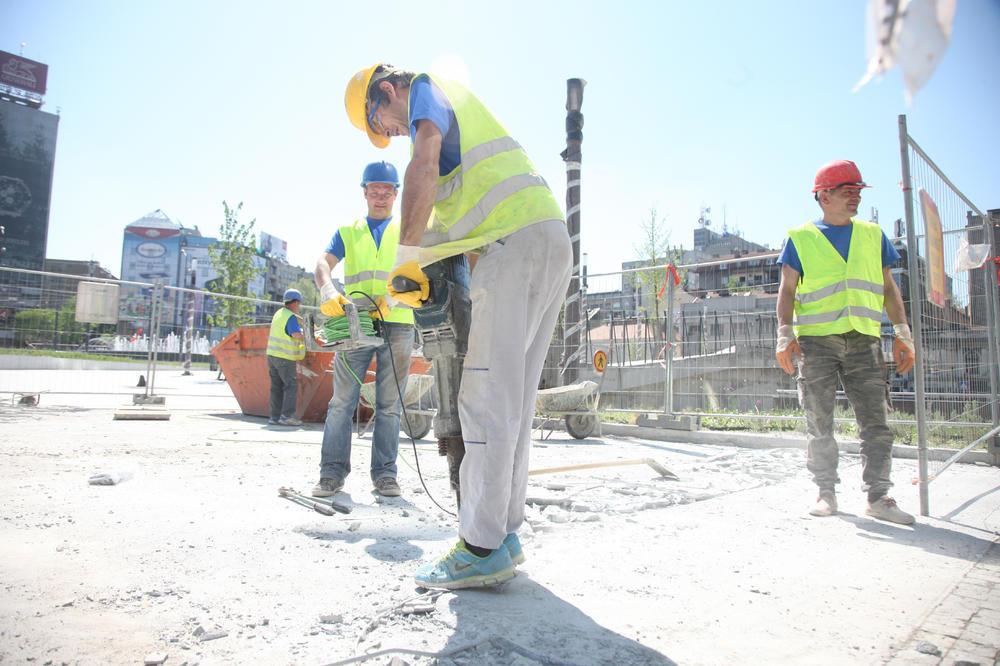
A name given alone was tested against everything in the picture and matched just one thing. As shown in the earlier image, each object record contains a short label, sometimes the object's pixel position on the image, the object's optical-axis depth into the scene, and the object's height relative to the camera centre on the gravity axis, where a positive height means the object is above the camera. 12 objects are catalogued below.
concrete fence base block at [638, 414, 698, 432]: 7.48 -0.57
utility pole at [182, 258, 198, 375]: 11.40 +0.59
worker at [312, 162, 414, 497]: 3.71 +0.16
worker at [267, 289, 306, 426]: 8.20 +0.12
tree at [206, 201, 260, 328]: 26.92 +4.84
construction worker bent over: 2.07 +0.37
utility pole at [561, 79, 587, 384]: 9.58 +3.59
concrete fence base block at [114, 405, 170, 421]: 7.79 -0.64
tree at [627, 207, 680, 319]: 20.39 +4.36
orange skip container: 8.38 -0.07
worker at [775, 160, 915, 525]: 3.50 +0.36
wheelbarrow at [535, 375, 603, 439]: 7.21 -0.38
